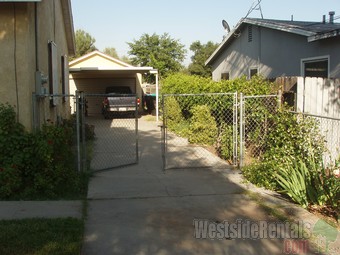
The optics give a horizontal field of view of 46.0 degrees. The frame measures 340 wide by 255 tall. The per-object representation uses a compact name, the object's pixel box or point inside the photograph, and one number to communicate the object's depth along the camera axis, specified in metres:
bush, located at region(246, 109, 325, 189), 6.76
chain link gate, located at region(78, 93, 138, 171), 9.28
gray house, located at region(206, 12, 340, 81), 11.03
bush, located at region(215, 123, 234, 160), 9.70
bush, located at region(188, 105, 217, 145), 11.85
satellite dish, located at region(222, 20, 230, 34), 20.88
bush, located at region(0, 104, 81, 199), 6.38
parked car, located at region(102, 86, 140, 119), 20.47
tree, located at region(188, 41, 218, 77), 49.90
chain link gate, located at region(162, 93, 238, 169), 9.37
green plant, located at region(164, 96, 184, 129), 16.70
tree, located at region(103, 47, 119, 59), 88.94
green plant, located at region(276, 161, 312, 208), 6.19
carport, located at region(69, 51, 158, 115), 24.31
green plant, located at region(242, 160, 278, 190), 7.15
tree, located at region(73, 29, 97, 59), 70.06
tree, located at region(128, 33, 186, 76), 39.50
